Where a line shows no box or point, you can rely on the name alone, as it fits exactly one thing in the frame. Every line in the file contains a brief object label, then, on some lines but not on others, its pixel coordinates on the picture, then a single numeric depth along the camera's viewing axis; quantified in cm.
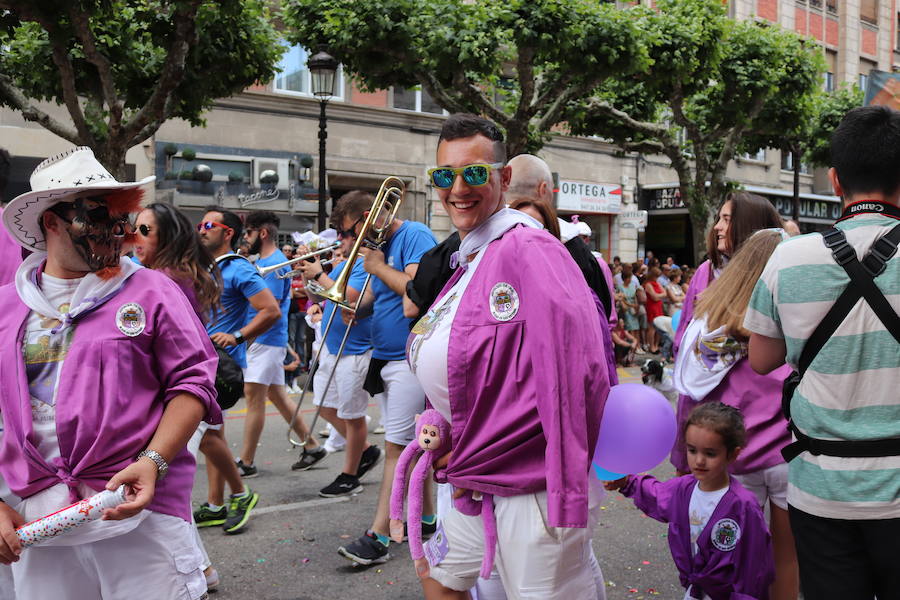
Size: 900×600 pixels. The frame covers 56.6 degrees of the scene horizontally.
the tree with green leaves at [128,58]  1001
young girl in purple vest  362
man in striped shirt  235
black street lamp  1270
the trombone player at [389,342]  486
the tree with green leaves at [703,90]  1641
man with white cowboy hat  244
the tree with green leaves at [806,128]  2017
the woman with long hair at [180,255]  446
